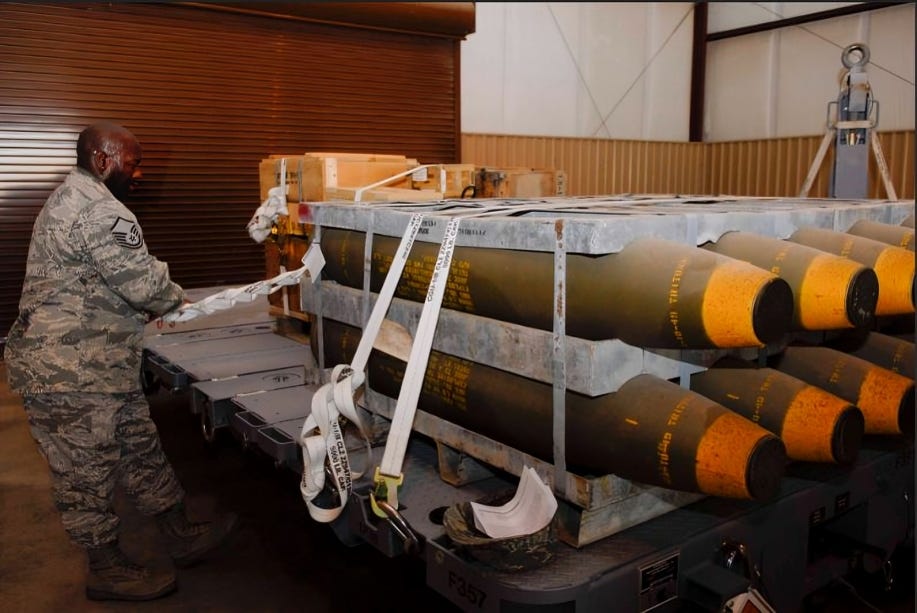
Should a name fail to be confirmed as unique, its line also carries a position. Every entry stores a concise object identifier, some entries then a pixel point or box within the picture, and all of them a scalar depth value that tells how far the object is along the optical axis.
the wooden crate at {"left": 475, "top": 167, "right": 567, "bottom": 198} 5.67
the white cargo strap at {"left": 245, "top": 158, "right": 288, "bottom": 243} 4.57
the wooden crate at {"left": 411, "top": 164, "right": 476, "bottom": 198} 5.44
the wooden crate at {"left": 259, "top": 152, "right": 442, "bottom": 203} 4.42
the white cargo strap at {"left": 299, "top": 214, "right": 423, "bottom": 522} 2.44
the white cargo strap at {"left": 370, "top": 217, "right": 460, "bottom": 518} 2.33
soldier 3.15
